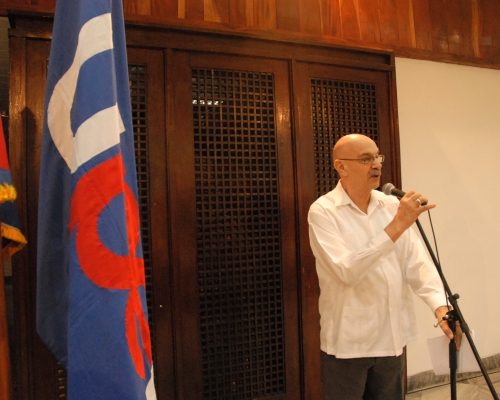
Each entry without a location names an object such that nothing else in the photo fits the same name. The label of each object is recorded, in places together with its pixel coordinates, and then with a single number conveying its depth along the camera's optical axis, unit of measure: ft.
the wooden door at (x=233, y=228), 7.66
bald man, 5.63
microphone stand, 4.63
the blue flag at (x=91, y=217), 3.50
